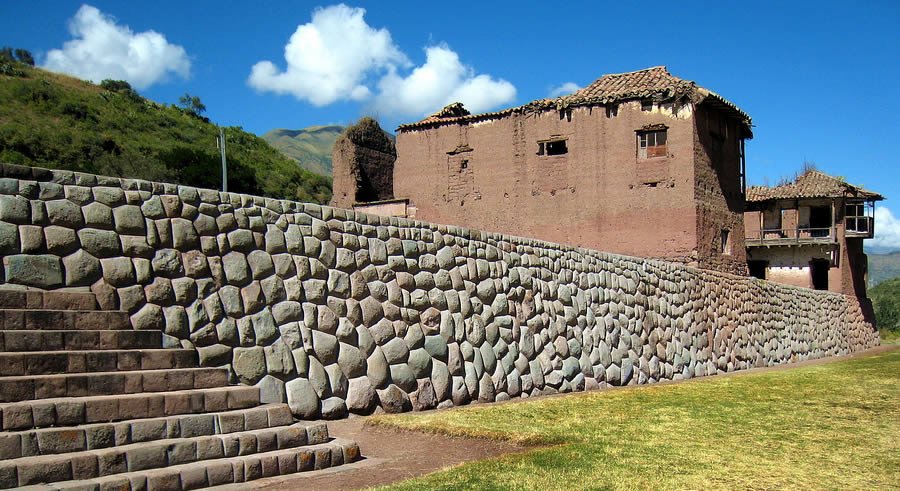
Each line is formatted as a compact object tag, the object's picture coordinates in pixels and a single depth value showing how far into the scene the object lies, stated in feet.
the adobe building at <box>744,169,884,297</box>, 127.65
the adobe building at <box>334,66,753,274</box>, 75.31
